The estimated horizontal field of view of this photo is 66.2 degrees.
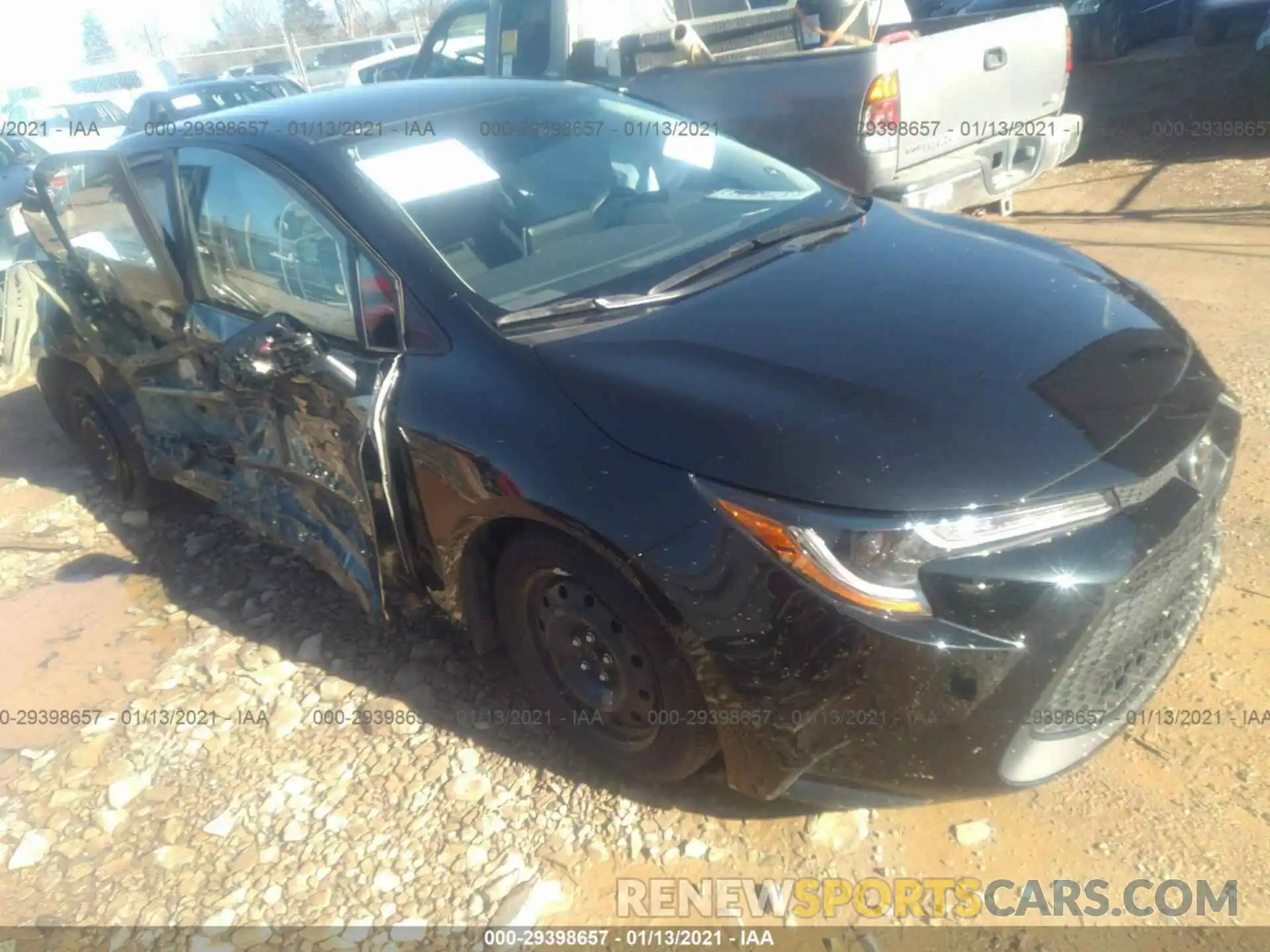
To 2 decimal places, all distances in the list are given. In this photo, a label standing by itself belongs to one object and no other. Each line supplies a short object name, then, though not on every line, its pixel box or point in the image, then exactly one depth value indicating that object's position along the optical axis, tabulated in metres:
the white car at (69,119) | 12.71
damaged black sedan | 1.98
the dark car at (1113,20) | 13.58
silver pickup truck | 5.30
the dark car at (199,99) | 12.69
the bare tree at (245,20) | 44.84
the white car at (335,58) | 22.09
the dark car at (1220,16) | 11.09
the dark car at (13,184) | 7.70
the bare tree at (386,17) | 37.84
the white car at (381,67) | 14.75
